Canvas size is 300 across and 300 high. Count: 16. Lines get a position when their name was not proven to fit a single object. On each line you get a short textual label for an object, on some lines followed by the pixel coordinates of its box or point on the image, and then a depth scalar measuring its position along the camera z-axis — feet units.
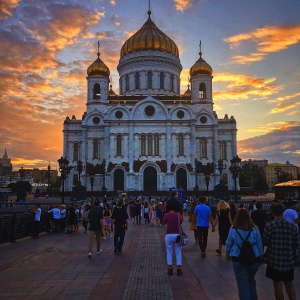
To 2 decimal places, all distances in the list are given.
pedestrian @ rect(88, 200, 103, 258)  40.40
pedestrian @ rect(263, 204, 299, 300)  19.20
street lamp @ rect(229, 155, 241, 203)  95.55
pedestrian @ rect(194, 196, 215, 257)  38.93
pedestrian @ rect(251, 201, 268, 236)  39.75
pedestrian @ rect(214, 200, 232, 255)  38.96
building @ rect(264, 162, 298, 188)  526.98
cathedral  193.67
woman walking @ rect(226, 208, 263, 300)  19.48
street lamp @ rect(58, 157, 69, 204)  94.37
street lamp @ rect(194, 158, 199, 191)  189.24
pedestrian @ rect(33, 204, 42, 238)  58.13
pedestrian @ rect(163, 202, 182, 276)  30.50
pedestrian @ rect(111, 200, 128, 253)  42.01
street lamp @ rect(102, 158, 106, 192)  183.11
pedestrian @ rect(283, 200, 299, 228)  34.87
